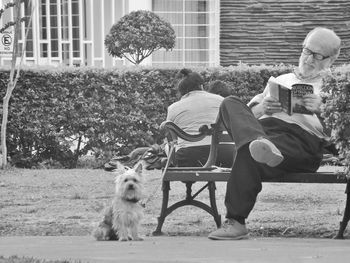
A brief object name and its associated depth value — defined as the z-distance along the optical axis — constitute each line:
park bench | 14.50
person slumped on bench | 19.80
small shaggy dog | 15.48
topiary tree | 33.82
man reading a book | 13.92
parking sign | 28.80
